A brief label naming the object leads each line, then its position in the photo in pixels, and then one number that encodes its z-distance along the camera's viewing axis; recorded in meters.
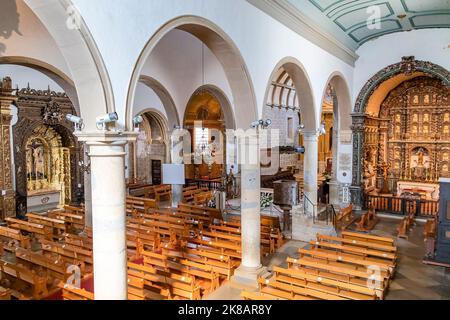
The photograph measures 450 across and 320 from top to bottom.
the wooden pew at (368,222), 13.87
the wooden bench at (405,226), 12.95
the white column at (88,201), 11.40
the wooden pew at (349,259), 8.35
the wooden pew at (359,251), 9.02
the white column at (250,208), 8.72
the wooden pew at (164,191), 19.47
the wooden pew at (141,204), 15.22
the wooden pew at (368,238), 10.30
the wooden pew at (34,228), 11.26
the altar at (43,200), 15.93
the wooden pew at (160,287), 7.19
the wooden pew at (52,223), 11.86
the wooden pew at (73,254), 8.90
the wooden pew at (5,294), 6.59
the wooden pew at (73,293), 6.63
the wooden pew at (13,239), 10.18
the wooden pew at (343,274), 7.69
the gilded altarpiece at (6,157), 13.70
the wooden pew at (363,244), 9.52
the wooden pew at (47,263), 8.09
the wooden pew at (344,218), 14.00
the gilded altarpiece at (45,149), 14.95
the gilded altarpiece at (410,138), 17.11
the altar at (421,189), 16.80
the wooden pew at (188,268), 8.09
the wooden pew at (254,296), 6.42
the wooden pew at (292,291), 6.79
